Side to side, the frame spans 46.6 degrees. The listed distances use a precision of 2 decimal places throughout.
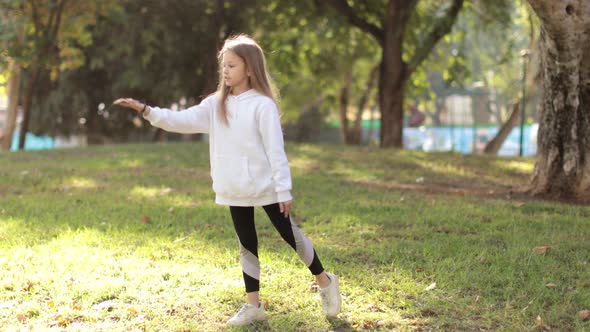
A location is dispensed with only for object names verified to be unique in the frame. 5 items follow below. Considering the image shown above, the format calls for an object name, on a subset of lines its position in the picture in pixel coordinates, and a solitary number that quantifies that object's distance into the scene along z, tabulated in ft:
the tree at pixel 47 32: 59.31
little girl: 12.81
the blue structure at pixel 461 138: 96.99
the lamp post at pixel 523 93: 59.33
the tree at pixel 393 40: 53.57
